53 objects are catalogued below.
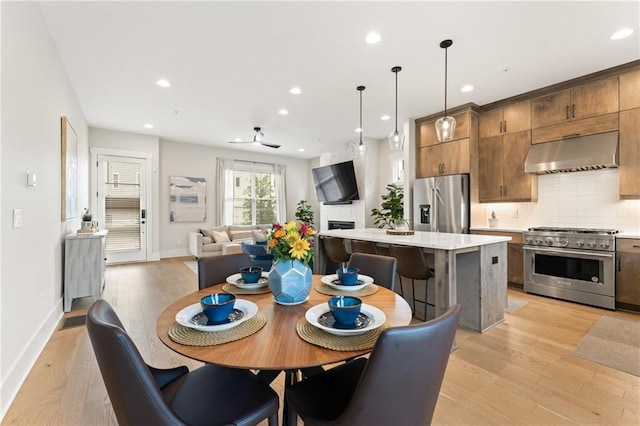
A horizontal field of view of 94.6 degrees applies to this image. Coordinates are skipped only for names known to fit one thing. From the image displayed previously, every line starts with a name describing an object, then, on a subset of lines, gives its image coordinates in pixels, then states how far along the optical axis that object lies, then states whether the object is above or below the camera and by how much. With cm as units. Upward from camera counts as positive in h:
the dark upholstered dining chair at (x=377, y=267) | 190 -37
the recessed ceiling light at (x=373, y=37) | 274 +166
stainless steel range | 334 -63
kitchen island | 247 -56
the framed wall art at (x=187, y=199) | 694 +34
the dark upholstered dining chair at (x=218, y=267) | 190 -37
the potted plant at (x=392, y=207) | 570 +12
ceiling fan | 579 +156
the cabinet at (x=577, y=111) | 351 +130
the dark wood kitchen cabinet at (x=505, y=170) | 424 +65
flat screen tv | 681 +74
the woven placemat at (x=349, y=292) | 152 -41
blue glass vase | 134 -31
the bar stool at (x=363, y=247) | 303 -36
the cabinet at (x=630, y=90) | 331 +139
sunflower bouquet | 131 -13
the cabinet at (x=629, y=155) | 332 +67
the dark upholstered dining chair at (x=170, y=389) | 79 -67
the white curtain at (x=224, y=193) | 752 +52
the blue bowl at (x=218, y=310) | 105 -35
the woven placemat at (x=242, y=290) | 154 -41
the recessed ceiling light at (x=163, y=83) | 371 +167
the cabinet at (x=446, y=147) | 462 +111
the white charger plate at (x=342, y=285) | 158 -40
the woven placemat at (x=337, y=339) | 94 -42
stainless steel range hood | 347 +74
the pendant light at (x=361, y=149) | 348 +76
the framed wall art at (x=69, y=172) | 328 +51
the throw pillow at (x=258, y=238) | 443 -40
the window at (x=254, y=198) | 800 +41
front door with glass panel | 613 +15
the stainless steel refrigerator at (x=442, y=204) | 459 +14
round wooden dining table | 86 -43
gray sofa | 628 -56
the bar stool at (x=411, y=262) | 261 -44
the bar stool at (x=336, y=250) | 344 -44
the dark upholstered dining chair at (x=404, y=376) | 77 -45
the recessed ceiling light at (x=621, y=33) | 271 +168
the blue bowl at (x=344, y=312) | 103 -35
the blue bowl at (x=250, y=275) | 161 -34
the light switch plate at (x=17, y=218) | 198 -4
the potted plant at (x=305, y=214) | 842 -3
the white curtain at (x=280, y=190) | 860 +67
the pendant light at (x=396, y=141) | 301 +74
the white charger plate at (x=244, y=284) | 158 -39
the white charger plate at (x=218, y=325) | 103 -40
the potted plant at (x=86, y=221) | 390 -11
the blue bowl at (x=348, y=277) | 160 -35
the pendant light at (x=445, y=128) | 268 +78
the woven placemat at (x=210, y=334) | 96 -42
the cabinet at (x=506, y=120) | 421 +139
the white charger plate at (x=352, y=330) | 100 -40
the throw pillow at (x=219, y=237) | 649 -54
